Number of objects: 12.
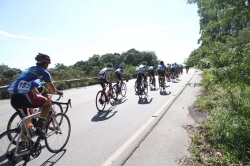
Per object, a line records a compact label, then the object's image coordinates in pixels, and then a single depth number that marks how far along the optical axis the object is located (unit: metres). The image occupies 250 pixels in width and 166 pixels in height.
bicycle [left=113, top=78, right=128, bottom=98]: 10.48
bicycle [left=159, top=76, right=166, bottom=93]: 13.56
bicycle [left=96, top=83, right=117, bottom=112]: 8.05
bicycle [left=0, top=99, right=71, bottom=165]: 3.43
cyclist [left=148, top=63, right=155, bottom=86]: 14.79
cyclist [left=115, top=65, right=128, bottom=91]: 11.29
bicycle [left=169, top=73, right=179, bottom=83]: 23.04
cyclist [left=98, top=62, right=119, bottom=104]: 8.41
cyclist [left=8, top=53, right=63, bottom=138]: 3.71
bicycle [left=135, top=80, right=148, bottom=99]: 10.90
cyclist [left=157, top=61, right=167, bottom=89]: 13.88
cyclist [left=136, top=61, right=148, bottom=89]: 11.31
